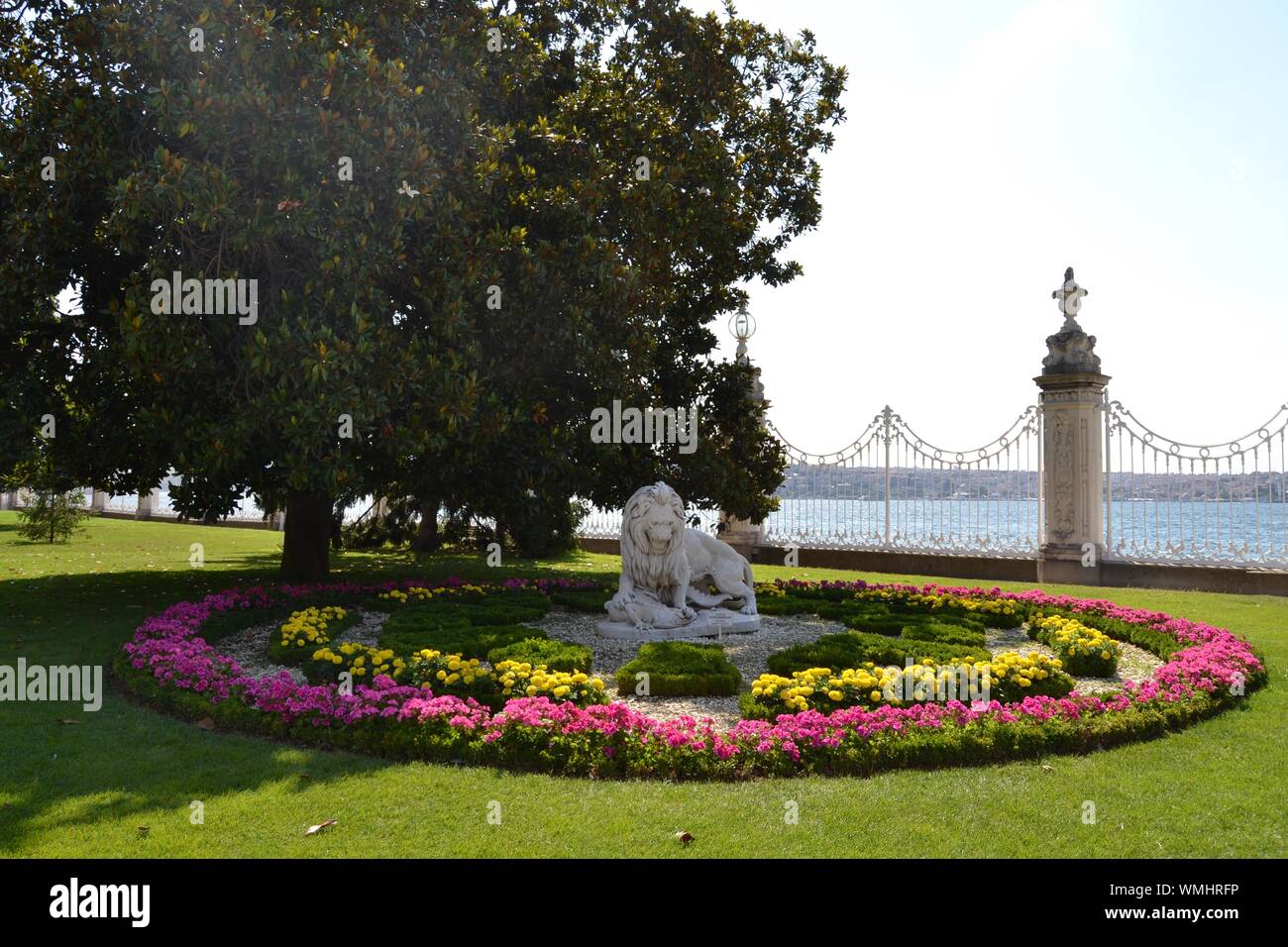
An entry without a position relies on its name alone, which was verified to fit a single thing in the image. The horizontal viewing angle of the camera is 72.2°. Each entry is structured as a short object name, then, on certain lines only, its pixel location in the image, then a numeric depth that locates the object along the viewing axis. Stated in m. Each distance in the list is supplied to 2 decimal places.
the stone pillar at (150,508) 29.61
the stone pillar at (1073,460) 13.45
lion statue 8.65
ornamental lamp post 16.80
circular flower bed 4.86
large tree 8.25
